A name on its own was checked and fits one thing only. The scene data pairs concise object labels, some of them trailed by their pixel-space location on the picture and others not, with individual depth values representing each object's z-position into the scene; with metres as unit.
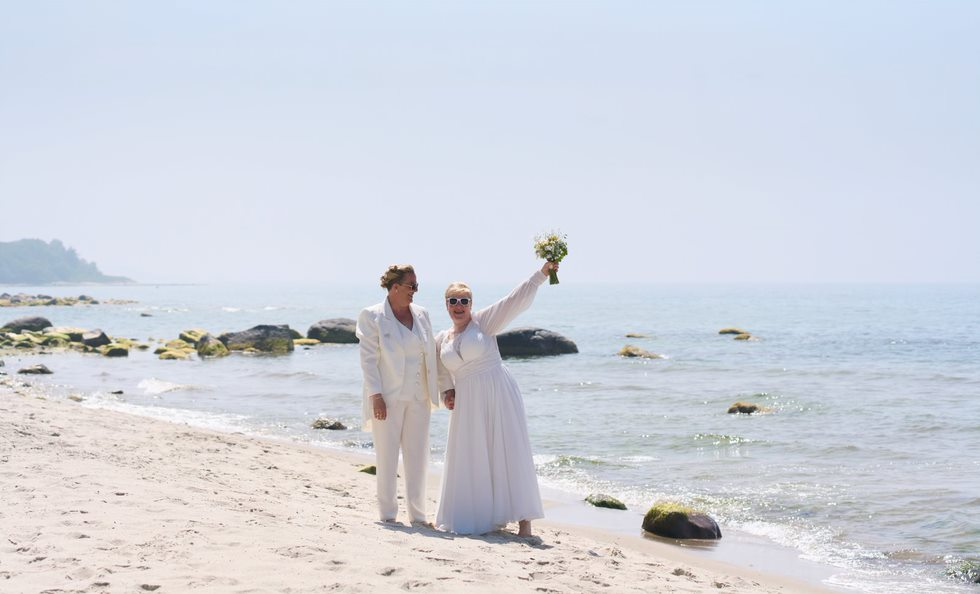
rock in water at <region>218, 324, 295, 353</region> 38.00
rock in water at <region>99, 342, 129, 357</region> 35.91
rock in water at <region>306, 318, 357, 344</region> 43.19
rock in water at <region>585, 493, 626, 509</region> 11.43
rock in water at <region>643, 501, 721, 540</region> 9.91
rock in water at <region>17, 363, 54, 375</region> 26.55
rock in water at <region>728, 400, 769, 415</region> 19.80
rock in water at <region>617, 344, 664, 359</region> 35.94
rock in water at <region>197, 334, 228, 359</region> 36.09
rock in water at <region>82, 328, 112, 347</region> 38.41
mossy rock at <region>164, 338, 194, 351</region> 37.81
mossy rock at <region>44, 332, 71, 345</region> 38.84
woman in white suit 7.97
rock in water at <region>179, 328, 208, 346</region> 39.66
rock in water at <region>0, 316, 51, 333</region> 44.38
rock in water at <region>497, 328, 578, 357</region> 36.69
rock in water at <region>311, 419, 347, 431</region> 17.84
